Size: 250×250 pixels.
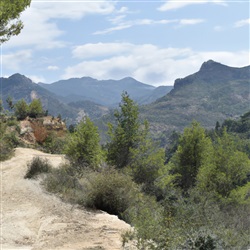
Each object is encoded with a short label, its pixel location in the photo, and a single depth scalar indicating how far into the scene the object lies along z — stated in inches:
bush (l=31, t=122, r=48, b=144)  1451.8
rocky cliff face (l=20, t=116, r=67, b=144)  1406.3
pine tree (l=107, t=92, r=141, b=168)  899.4
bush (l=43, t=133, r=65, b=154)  1312.4
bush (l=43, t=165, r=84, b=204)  500.0
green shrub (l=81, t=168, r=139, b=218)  462.9
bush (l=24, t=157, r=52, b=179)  625.0
